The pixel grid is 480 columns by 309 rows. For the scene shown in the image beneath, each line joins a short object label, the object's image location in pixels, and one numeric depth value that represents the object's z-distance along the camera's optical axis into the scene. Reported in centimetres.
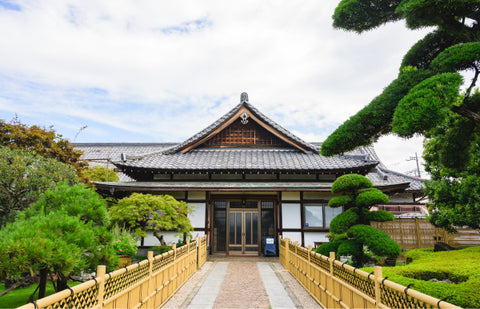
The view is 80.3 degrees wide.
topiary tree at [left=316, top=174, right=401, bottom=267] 689
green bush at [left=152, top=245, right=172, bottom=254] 1195
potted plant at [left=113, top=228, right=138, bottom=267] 970
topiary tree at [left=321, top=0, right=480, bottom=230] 340
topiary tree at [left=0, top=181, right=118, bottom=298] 382
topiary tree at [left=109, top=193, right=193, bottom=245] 1088
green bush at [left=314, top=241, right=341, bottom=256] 842
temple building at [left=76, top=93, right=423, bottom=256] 1428
